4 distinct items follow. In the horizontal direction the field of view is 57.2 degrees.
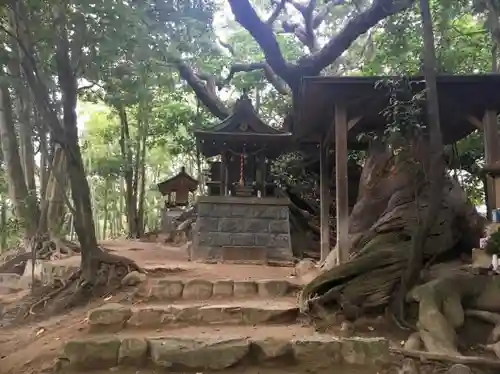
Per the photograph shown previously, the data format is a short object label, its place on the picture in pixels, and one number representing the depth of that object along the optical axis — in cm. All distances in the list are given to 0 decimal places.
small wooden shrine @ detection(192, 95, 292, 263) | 968
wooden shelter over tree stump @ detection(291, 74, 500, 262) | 604
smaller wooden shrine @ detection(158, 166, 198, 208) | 1847
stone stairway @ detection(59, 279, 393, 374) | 449
